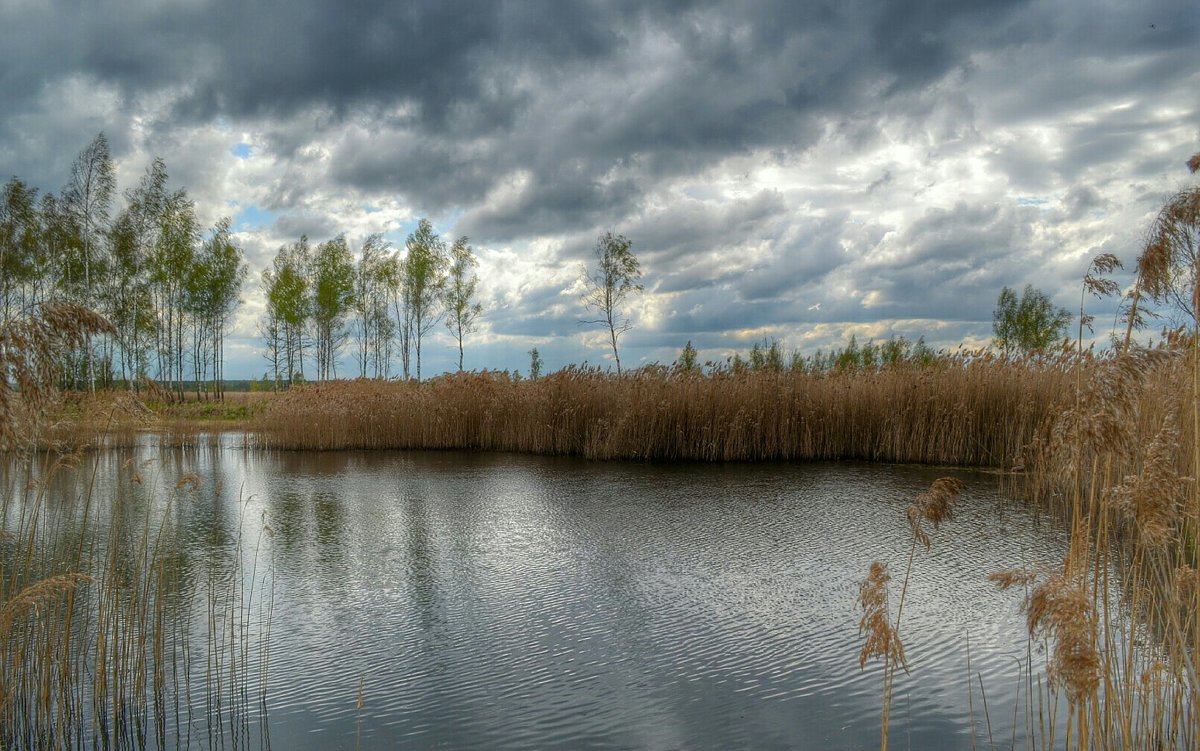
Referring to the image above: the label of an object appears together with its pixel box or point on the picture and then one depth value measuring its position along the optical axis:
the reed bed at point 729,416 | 10.61
